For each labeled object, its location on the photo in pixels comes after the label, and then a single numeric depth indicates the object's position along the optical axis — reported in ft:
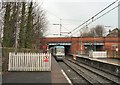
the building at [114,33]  173.57
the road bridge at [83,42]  156.18
